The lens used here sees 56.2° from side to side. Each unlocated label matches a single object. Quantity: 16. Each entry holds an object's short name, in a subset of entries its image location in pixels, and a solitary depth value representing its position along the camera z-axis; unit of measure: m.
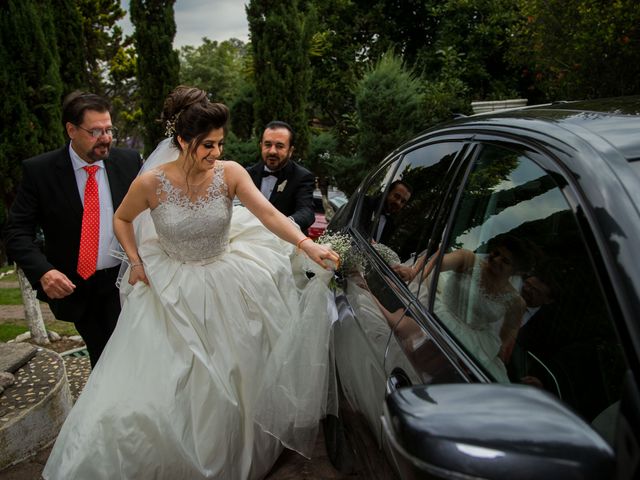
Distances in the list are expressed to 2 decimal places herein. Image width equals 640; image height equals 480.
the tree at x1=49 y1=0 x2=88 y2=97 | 8.52
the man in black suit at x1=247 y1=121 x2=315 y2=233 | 4.92
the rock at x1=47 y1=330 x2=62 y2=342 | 5.58
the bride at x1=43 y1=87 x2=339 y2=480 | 2.58
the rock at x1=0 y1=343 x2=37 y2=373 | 3.67
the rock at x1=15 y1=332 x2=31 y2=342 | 5.50
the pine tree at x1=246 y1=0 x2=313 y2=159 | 13.92
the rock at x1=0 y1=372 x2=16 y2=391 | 3.46
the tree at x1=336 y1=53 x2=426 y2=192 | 10.68
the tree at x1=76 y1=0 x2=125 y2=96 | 14.70
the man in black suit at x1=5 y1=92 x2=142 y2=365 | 3.29
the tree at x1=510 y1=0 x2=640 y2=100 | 7.99
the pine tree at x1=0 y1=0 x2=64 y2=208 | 5.08
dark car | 0.89
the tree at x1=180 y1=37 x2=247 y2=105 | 41.00
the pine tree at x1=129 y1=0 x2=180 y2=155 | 13.98
